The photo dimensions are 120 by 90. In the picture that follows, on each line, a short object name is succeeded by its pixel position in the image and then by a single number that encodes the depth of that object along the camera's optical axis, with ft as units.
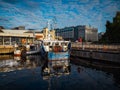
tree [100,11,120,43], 111.72
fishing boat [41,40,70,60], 66.98
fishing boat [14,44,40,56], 97.84
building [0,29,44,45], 123.78
